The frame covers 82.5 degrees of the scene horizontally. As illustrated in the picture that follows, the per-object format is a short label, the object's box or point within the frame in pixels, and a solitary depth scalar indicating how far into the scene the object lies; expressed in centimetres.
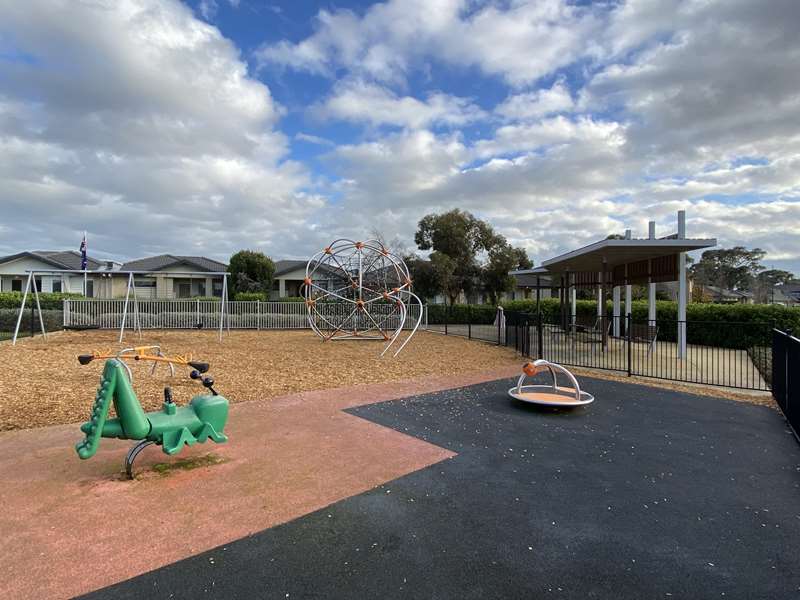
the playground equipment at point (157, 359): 461
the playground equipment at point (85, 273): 1470
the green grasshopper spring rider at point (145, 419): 389
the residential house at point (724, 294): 6194
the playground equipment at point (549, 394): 701
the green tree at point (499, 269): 3588
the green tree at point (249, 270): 3516
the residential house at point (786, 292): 7617
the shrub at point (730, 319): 1531
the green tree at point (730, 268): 7481
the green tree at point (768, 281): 6569
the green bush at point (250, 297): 2862
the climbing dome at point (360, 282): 1717
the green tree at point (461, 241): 3600
